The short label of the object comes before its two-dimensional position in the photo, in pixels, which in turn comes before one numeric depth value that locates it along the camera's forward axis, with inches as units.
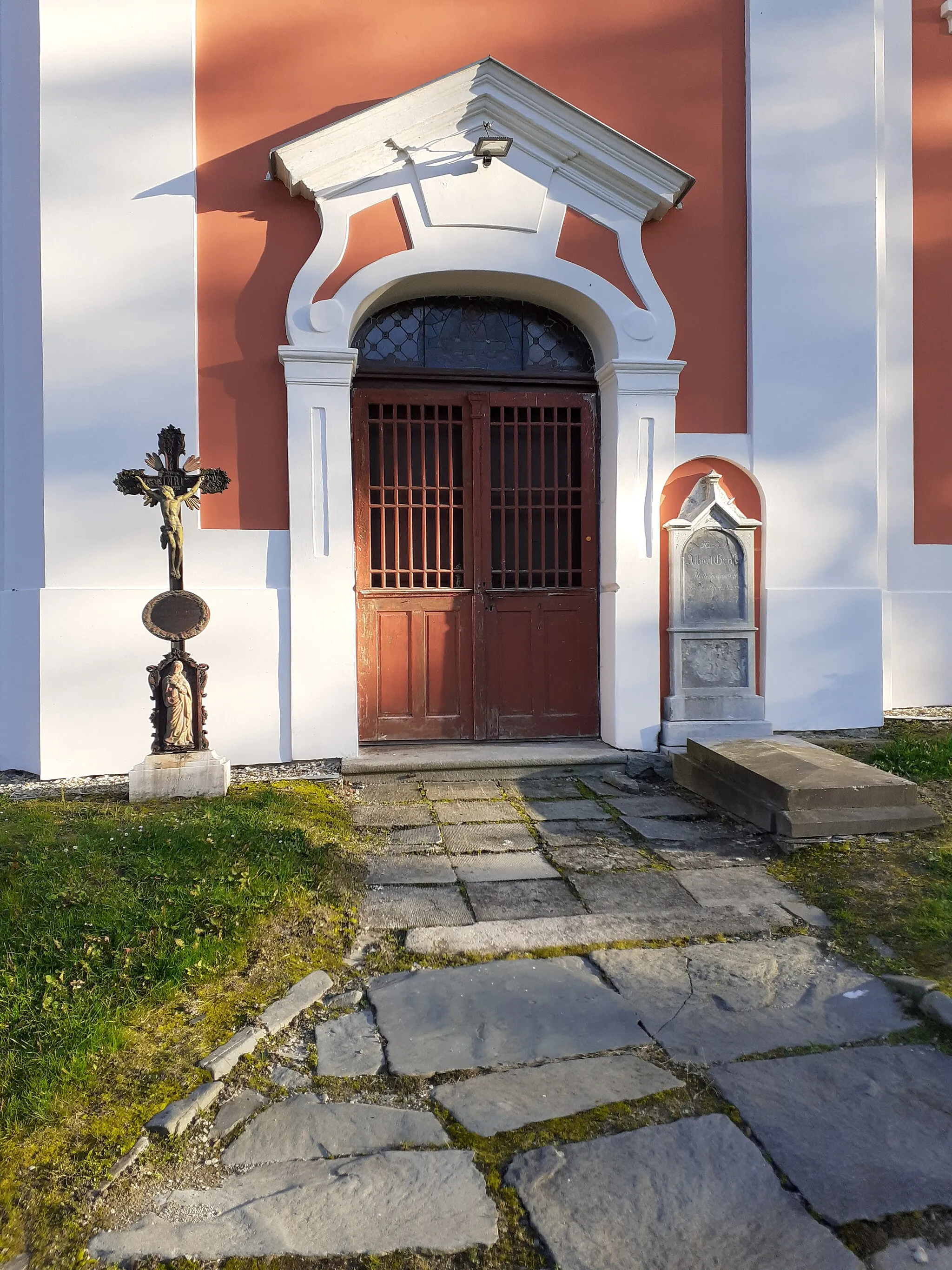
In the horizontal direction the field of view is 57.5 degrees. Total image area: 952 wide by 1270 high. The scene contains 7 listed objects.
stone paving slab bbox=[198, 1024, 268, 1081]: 91.4
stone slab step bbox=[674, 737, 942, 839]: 163.0
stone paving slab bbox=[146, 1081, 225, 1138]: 80.9
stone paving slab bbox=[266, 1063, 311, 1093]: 90.4
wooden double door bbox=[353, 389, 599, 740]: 243.4
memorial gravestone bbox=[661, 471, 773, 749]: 235.9
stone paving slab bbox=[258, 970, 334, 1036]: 101.4
